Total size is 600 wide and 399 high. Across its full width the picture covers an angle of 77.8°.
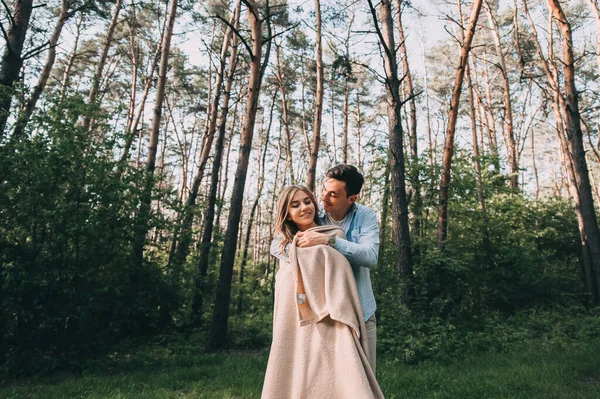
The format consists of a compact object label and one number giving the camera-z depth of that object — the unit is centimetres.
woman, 175
